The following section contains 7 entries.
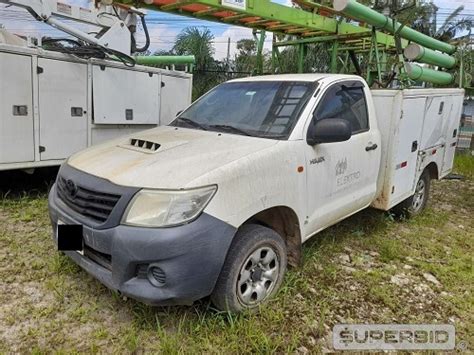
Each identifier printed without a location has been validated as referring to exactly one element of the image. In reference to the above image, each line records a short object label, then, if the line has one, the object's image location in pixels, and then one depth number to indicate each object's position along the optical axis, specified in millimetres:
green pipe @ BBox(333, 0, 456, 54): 5203
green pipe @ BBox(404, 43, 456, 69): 6512
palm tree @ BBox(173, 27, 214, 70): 15633
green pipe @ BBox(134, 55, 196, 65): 8508
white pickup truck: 2316
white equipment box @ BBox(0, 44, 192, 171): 4602
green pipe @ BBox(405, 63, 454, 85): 6527
